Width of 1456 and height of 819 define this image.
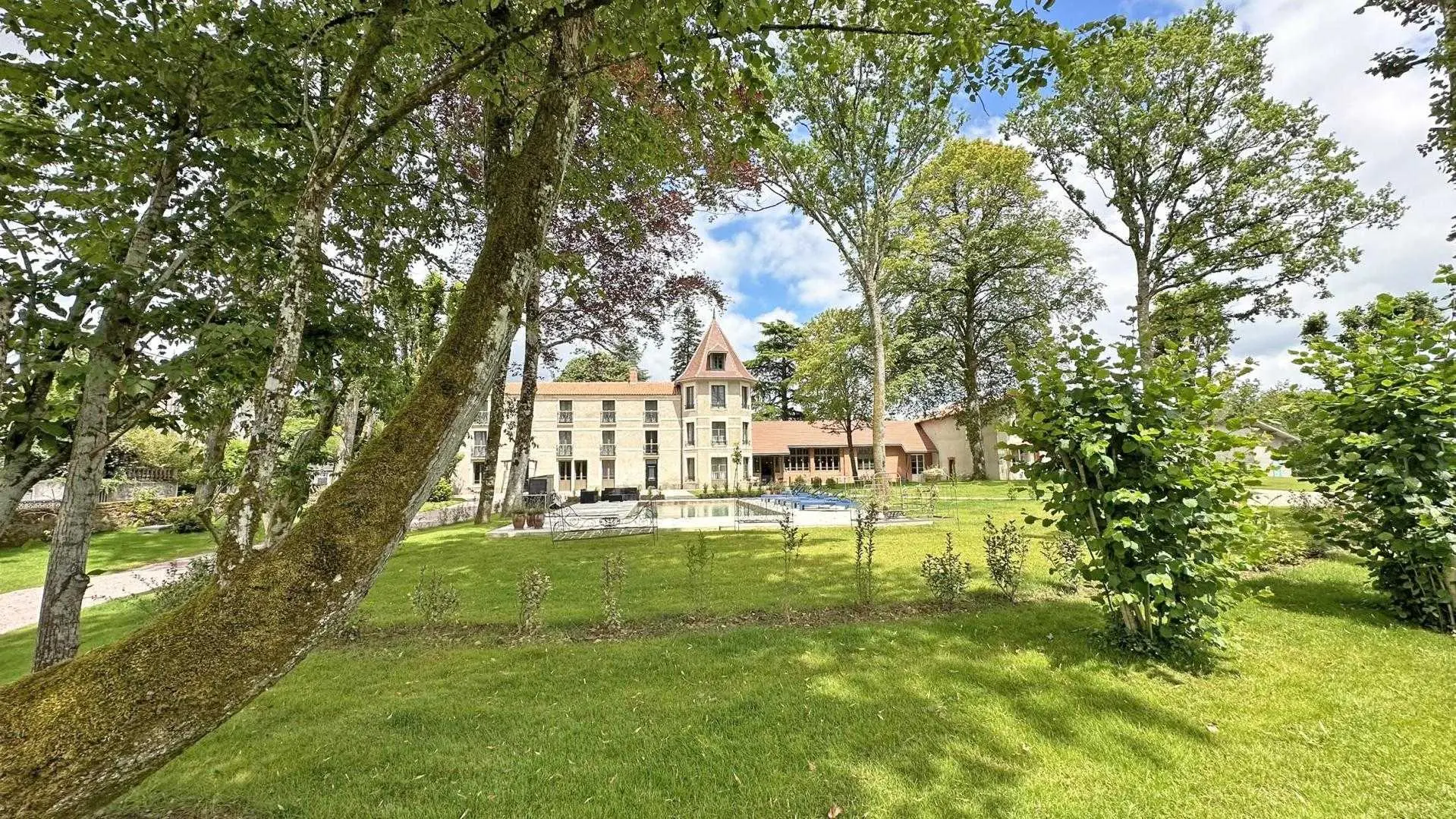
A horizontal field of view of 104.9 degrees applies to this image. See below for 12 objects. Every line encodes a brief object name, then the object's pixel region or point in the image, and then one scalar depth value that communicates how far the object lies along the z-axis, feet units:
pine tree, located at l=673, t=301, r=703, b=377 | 166.91
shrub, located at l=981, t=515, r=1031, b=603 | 22.40
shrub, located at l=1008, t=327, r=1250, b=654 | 14.28
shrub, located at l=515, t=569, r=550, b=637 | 20.29
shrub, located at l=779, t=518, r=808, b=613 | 23.31
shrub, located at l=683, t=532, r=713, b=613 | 23.09
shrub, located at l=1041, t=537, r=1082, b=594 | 22.11
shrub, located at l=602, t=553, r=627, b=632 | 20.48
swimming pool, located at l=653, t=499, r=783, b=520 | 69.26
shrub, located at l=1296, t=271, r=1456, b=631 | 15.61
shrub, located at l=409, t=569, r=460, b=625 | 20.92
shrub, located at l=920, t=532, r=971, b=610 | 21.77
